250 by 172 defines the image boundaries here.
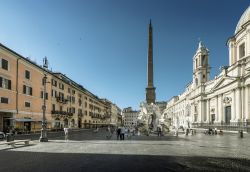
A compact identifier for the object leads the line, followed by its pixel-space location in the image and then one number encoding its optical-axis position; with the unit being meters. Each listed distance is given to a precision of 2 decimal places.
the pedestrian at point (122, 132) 18.15
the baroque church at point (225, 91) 29.27
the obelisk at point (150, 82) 30.19
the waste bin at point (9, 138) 14.64
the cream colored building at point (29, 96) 22.62
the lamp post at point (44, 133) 15.16
